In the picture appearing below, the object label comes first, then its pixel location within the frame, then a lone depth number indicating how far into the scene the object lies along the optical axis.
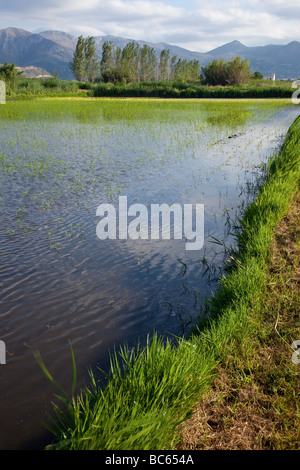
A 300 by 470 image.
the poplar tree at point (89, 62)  68.97
